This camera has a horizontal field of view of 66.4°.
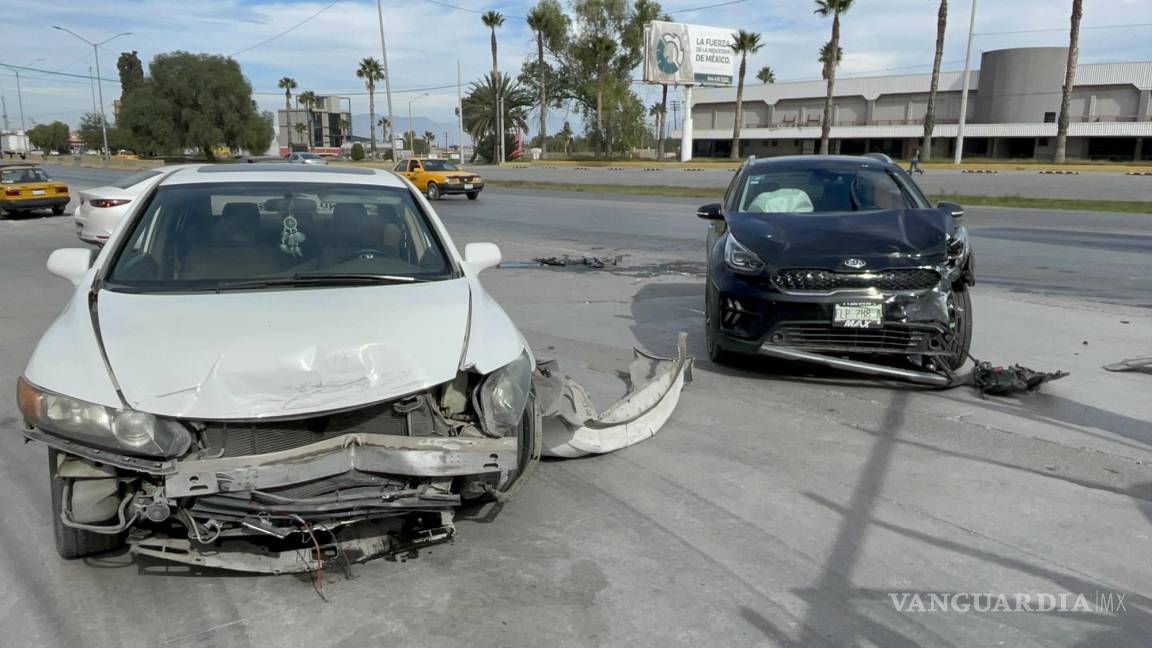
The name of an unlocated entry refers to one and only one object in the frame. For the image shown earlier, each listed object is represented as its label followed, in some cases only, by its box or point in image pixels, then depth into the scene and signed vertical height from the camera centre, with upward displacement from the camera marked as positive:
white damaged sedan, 3.19 -1.01
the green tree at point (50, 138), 150.75 -0.28
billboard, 63.41 +7.13
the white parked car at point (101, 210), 15.12 -1.24
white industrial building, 59.69 +3.54
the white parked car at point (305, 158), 42.12 -0.74
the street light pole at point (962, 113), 49.16 +2.64
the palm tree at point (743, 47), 65.31 +7.96
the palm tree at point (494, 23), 79.12 +11.26
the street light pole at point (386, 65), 53.00 +4.70
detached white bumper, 4.78 -1.53
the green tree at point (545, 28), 81.31 +11.19
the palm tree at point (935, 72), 46.12 +4.60
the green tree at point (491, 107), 86.88 +4.01
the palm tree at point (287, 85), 110.25 +6.99
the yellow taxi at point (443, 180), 32.84 -1.25
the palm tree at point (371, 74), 93.56 +7.33
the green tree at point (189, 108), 78.81 +2.77
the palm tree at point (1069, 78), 41.31 +4.07
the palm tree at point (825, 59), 73.76 +8.36
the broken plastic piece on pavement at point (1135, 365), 6.78 -1.54
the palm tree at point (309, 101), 118.42 +5.65
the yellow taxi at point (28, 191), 23.55 -1.47
